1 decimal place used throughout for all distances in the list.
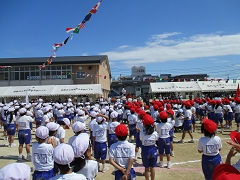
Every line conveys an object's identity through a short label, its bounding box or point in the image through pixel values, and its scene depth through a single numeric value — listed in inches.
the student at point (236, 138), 95.7
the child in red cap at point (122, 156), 151.5
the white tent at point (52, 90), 1099.3
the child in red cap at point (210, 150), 175.6
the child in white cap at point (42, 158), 164.2
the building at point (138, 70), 3420.3
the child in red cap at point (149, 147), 207.0
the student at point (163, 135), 262.1
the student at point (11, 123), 366.6
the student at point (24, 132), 300.0
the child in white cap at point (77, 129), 185.8
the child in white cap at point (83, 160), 119.9
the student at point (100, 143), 255.1
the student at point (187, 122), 387.5
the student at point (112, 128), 271.6
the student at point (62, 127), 228.8
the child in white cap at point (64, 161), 99.4
